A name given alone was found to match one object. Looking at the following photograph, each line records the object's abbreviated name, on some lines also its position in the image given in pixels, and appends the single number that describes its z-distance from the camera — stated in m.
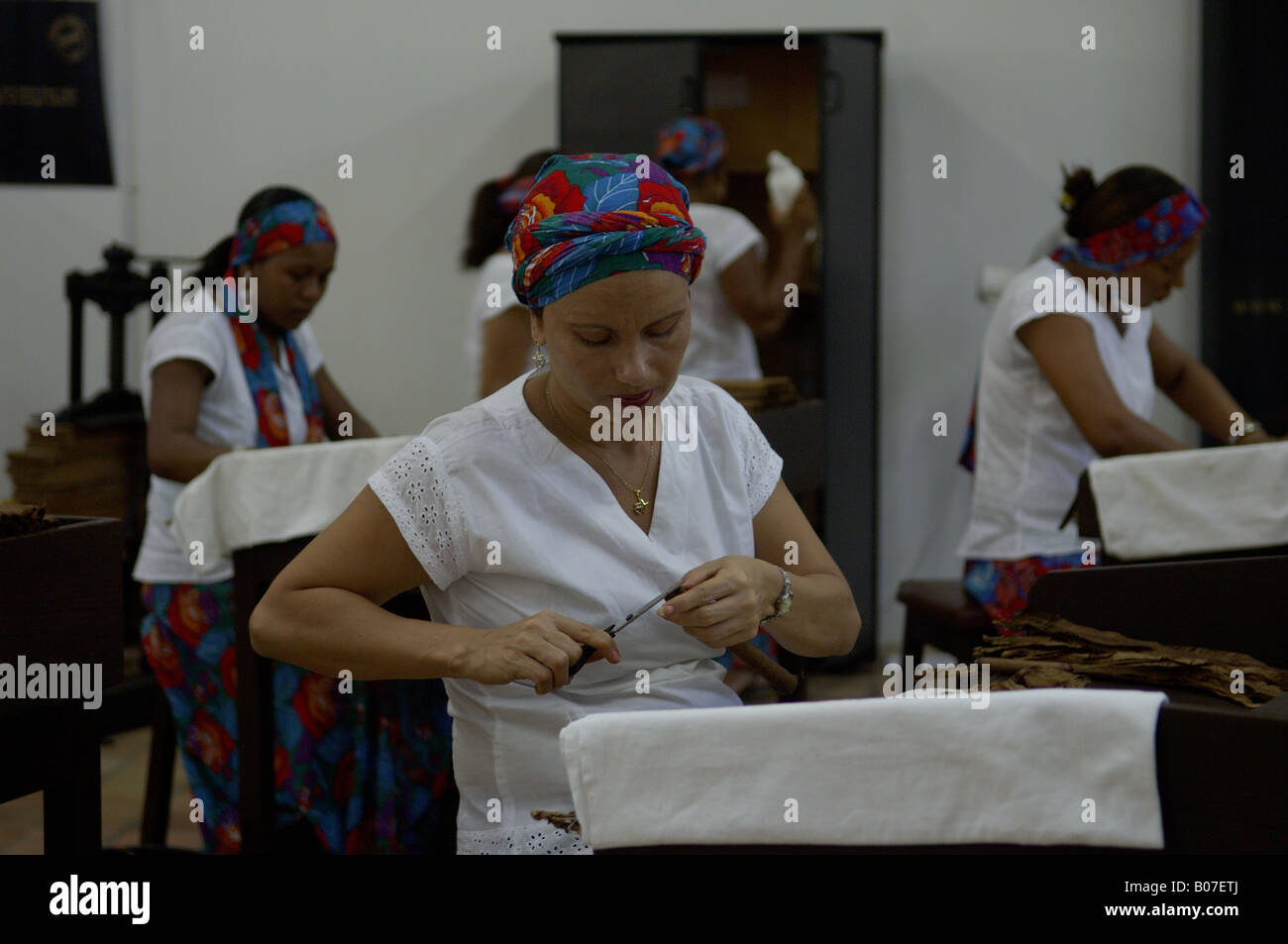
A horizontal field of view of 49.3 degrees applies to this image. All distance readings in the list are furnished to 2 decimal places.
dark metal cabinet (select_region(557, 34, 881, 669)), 4.99
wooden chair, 3.15
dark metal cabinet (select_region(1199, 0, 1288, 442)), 5.07
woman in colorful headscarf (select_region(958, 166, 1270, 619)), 3.05
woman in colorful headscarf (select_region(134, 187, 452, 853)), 2.67
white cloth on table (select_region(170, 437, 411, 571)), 2.49
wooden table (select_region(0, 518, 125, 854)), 1.68
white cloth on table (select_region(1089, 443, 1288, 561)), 2.30
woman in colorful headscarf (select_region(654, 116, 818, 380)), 4.22
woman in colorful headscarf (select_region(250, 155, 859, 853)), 1.63
